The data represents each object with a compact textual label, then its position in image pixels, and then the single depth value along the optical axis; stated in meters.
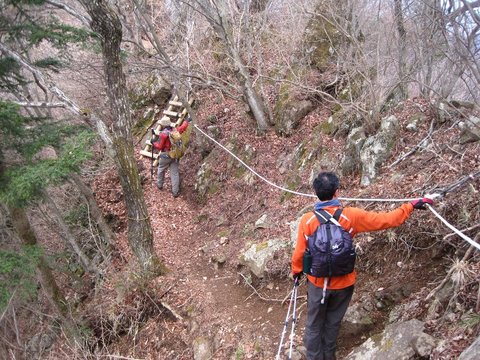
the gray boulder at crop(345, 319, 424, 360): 3.70
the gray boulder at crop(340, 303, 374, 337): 4.76
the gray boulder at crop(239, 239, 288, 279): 6.82
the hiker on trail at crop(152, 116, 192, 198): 11.00
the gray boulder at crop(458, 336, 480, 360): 2.94
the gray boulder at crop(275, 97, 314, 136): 9.89
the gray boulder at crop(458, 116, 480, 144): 5.26
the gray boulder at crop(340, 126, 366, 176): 7.45
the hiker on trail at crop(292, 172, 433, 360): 3.70
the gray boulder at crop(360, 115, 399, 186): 6.92
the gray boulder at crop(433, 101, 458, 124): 6.22
